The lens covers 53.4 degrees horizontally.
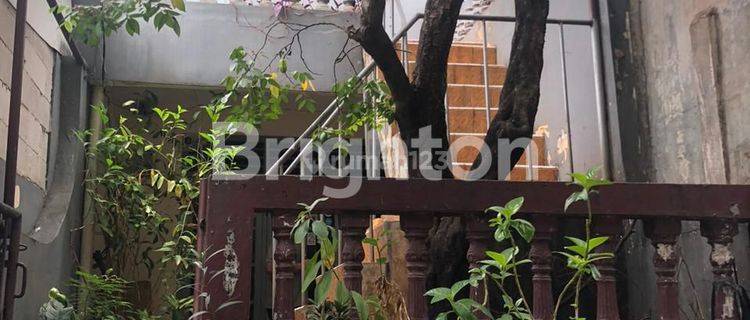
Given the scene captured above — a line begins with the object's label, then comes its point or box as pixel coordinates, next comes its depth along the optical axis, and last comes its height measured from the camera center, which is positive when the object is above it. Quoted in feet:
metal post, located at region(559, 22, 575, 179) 11.87 +2.72
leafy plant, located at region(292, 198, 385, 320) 5.43 -0.13
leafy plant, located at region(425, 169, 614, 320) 5.40 +0.01
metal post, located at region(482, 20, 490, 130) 12.74 +3.08
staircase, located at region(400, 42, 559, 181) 14.10 +3.39
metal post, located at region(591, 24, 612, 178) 10.84 +2.24
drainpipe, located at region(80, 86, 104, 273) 15.84 +1.39
